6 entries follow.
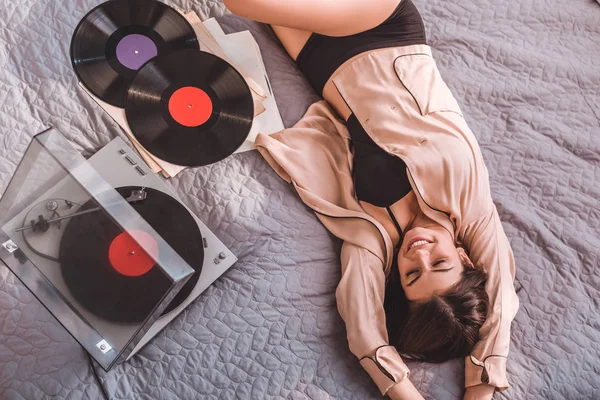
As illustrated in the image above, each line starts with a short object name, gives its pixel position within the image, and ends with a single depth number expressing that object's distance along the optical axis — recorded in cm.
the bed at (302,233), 110
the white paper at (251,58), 135
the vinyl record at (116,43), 124
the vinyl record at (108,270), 87
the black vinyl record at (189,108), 122
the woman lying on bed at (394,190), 114
